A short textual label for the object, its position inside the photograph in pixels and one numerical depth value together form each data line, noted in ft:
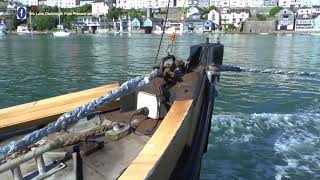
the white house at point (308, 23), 362.32
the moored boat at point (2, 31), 246.01
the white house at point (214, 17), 406.10
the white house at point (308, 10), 405.31
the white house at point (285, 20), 379.07
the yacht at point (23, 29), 360.26
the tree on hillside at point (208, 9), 420.27
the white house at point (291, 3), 451.95
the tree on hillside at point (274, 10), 415.80
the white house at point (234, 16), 411.69
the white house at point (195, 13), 415.80
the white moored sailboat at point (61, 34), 277.40
